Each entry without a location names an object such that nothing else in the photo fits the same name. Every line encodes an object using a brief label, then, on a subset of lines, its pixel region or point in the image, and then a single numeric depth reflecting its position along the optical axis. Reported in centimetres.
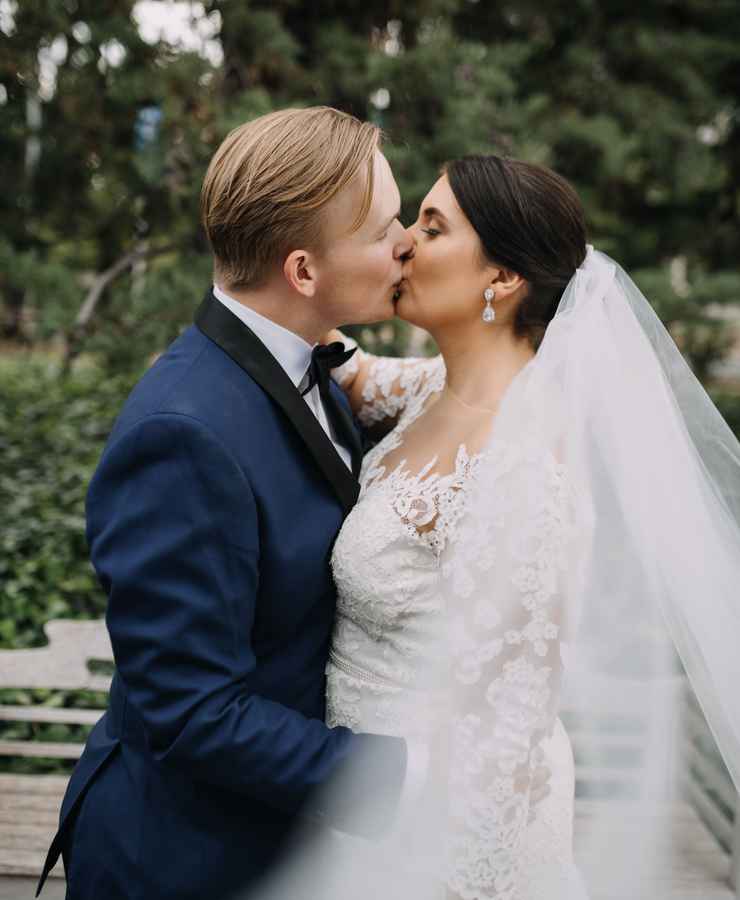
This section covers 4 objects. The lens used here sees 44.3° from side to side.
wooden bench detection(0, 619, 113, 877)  291
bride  178
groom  159
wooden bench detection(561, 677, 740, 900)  200
